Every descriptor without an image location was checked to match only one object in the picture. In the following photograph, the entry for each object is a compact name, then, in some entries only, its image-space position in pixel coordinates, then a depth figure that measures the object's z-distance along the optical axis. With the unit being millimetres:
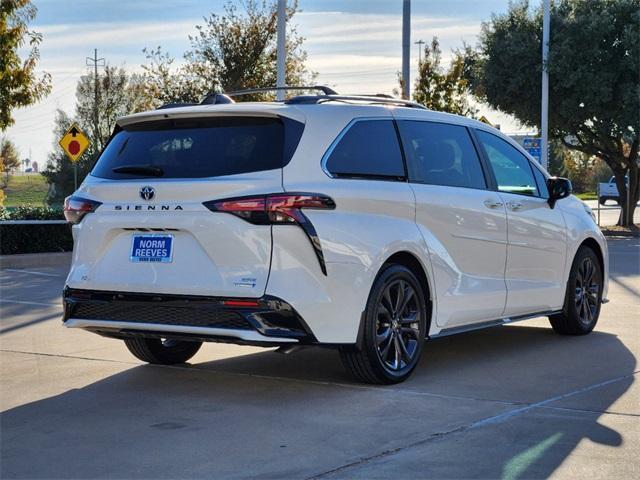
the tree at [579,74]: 31141
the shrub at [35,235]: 20156
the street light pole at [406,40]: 24812
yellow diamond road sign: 24234
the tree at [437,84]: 30438
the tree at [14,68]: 22938
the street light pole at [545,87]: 30547
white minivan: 6977
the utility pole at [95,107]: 51738
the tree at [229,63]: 31953
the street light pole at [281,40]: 19547
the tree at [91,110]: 54219
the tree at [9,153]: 79000
